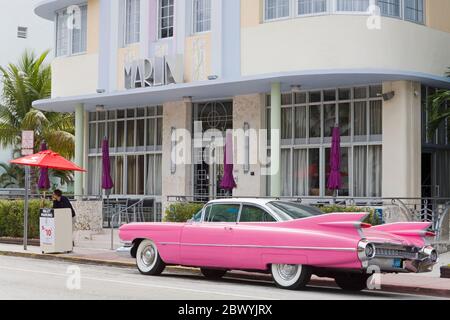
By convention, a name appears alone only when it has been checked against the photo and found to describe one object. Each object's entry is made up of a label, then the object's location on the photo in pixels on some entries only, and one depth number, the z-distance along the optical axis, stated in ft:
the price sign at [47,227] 61.05
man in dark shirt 62.18
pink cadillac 38.91
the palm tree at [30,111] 101.30
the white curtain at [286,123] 74.13
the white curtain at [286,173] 73.72
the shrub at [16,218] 73.00
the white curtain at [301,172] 72.69
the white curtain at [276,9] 68.85
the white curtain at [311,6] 66.59
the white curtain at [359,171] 69.05
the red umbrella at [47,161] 63.16
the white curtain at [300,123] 73.05
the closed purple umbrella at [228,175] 70.59
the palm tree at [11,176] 123.54
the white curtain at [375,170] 68.18
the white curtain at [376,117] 68.39
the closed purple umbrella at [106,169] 82.53
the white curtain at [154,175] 84.38
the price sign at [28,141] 64.64
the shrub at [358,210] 58.54
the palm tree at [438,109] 64.39
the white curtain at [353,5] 65.57
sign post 64.69
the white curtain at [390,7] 66.03
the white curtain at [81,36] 87.15
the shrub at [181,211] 67.15
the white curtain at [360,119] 69.36
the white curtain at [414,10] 67.97
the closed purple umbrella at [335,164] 64.95
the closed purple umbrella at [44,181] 83.30
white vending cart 61.05
